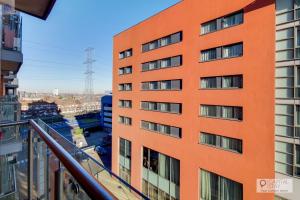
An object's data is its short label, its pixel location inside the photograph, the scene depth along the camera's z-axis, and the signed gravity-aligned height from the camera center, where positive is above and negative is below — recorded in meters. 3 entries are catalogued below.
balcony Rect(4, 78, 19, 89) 9.31 +1.09
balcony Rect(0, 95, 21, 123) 2.90 -0.25
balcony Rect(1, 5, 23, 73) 3.42 +1.48
